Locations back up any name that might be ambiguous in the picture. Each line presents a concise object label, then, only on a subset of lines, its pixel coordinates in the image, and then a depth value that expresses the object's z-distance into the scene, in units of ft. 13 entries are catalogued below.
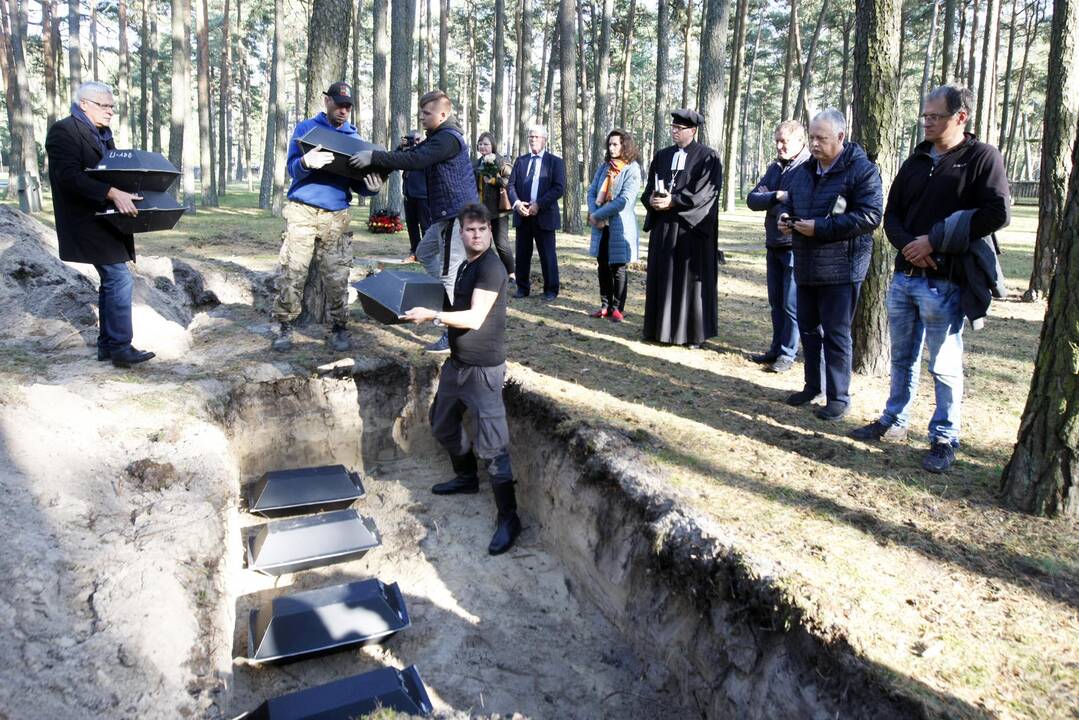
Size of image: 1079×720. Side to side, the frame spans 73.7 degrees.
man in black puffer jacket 14.98
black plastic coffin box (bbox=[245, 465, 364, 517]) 16.15
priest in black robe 20.67
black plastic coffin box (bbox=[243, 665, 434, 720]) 9.64
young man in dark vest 17.97
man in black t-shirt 13.71
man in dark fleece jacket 12.65
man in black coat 16.03
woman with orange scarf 23.34
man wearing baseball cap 19.01
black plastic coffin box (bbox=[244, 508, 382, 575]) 14.21
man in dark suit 27.02
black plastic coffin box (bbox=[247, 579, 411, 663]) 11.70
